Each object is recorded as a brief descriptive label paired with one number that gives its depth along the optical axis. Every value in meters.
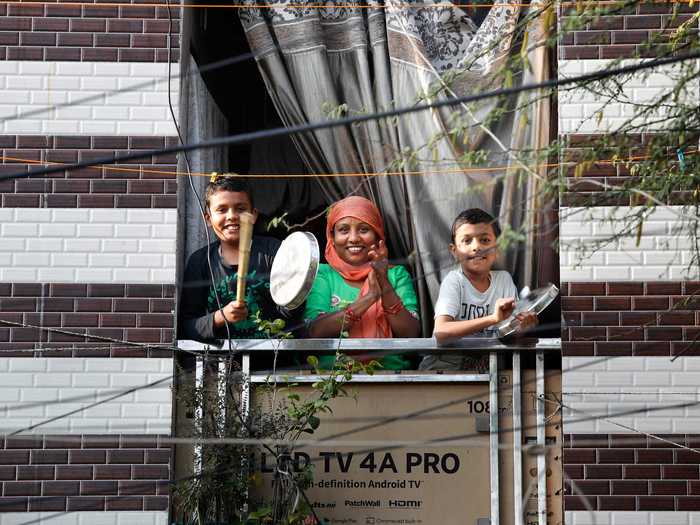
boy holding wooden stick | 8.33
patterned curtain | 8.60
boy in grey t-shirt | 8.19
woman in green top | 8.33
